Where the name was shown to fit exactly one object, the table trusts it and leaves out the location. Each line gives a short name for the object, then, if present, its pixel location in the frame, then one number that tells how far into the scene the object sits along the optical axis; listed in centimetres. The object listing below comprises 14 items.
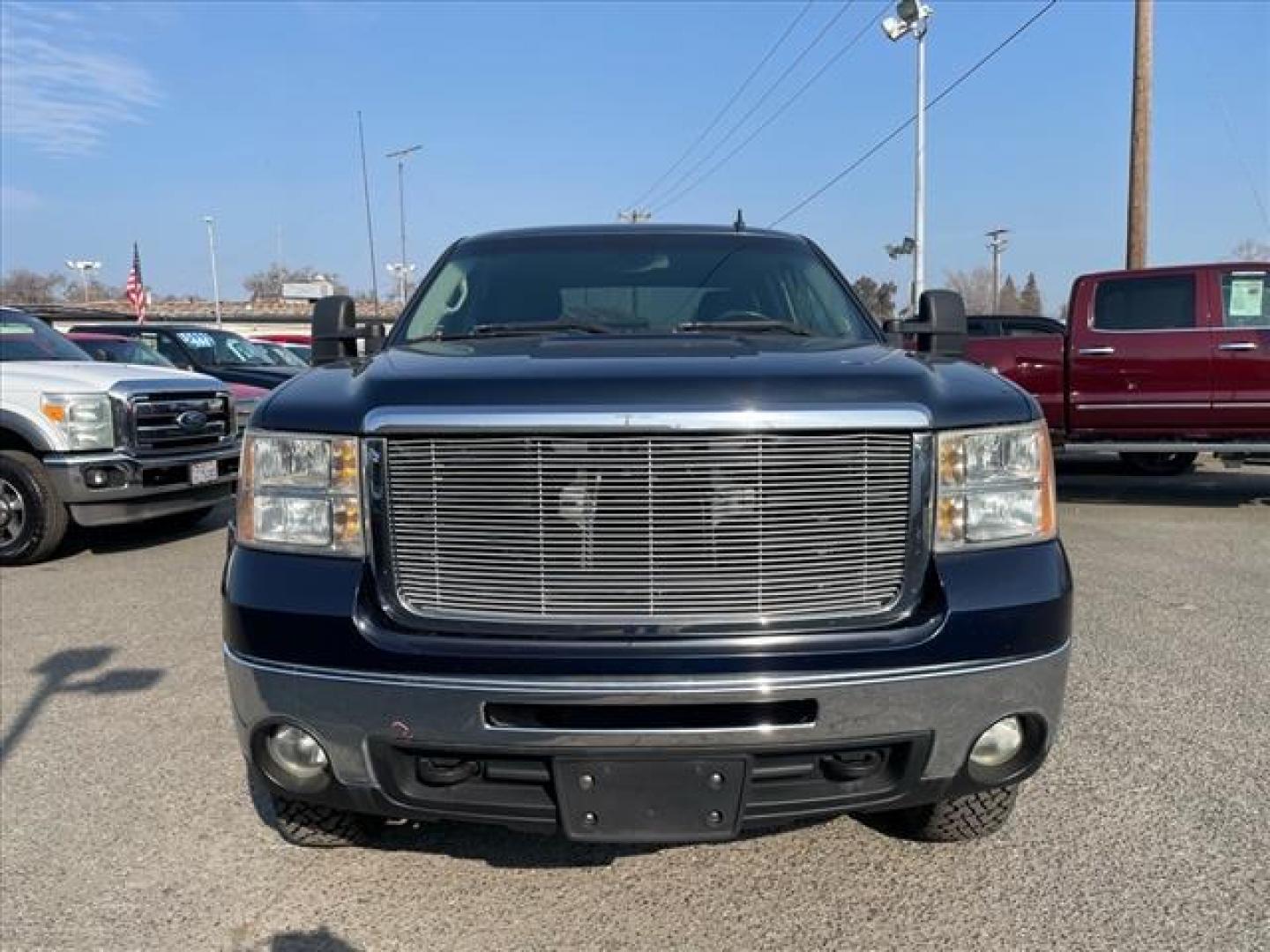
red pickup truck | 888
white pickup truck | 713
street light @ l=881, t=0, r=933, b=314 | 2052
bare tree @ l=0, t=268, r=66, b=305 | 6160
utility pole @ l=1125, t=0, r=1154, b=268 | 1469
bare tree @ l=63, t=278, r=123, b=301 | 7144
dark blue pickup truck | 228
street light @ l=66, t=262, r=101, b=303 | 6271
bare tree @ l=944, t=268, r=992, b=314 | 6134
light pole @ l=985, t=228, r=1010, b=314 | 5370
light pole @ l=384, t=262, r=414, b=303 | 4439
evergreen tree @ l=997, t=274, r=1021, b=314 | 7574
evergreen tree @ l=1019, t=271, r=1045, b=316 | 7812
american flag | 3078
